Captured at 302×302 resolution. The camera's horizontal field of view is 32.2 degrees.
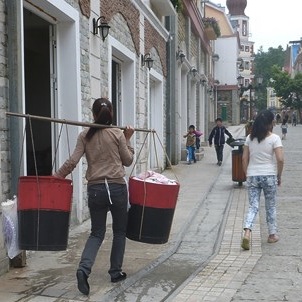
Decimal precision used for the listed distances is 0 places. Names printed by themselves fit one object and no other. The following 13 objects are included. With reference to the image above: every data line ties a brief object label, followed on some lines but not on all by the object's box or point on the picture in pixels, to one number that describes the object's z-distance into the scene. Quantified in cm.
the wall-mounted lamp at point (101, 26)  859
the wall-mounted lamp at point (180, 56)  1813
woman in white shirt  670
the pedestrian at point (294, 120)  5788
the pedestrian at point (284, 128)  3084
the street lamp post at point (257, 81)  3020
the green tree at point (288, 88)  6316
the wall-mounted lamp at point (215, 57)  4156
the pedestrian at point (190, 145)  1813
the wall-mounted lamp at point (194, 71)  2254
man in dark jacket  1725
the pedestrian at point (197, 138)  1833
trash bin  1220
